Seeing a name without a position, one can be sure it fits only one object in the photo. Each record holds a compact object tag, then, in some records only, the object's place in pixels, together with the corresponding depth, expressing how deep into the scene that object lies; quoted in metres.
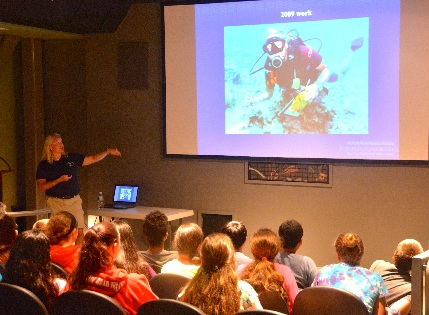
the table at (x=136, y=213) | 6.33
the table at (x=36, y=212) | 5.16
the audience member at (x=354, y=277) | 3.14
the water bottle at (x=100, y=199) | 7.09
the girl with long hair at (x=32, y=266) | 2.80
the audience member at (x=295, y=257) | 3.70
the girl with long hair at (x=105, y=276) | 2.79
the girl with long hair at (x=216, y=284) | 2.64
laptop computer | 6.86
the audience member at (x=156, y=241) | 3.88
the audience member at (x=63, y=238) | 3.63
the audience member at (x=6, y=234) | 3.44
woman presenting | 6.08
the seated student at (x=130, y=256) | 3.37
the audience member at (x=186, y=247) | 3.50
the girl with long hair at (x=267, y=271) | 3.19
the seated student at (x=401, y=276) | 3.66
